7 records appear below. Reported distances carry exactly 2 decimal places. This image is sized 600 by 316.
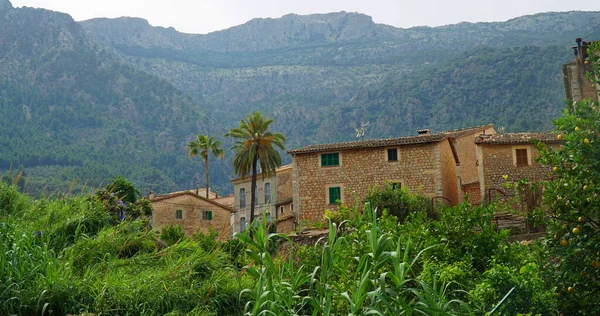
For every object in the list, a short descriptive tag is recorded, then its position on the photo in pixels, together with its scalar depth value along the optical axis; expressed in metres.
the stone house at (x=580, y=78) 26.16
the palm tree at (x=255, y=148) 50.19
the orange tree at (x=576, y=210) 9.39
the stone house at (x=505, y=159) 37.12
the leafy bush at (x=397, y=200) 30.69
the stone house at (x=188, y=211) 60.00
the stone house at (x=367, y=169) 38.66
